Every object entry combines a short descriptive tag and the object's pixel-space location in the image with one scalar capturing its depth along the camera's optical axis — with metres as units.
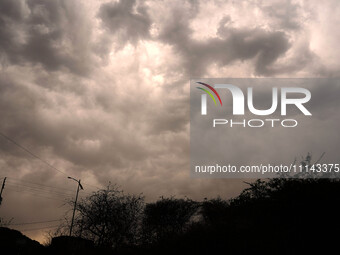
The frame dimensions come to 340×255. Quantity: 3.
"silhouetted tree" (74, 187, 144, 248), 33.53
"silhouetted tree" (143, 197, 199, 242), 46.50
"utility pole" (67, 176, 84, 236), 40.52
